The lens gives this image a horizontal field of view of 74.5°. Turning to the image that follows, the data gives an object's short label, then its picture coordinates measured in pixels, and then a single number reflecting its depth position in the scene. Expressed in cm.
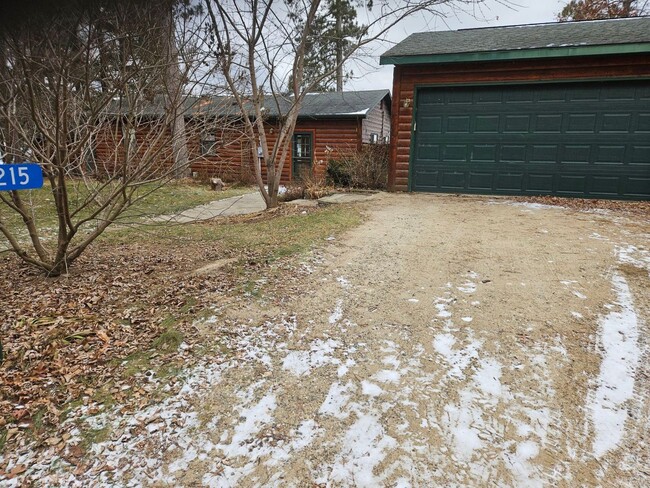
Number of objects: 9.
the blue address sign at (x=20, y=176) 230
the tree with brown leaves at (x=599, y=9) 1623
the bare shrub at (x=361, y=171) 1034
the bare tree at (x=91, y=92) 280
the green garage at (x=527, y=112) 815
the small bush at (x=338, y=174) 1036
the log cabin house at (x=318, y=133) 1512
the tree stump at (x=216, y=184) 1354
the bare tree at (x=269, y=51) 745
